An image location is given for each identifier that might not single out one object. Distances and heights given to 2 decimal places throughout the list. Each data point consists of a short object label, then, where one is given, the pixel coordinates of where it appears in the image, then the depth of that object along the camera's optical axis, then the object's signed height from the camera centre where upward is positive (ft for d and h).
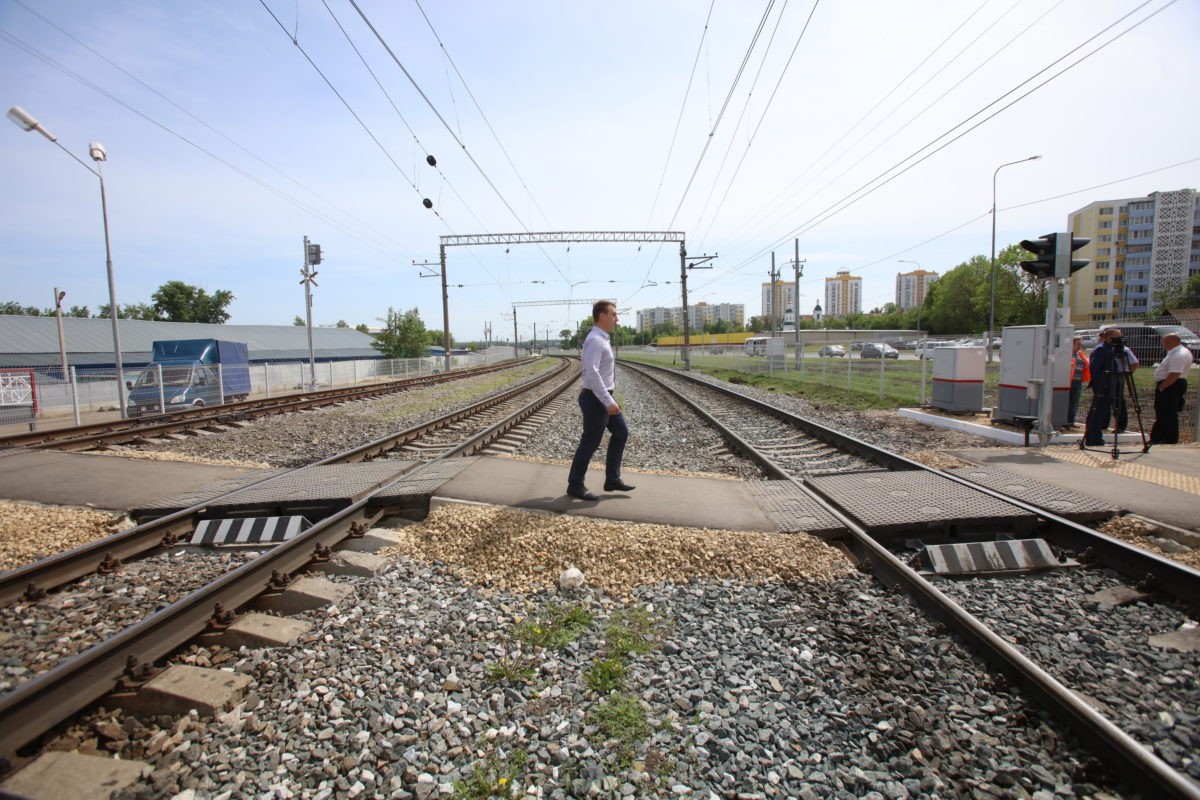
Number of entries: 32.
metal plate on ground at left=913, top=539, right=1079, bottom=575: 13.42 -5.16
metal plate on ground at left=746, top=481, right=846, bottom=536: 15.40 -4.97
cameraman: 28.58 -2.23
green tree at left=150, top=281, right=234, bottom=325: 289.33 +23.66
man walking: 18.01 -2.00
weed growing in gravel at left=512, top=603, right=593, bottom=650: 10.37 -5.26
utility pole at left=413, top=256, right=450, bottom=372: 133.08 +12.72
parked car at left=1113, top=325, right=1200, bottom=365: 57.29 -0.44
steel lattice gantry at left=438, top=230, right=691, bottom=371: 115.85 +21.01
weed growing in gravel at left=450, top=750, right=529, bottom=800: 7.00 -5.35
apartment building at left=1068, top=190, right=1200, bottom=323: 296.30 +44.45
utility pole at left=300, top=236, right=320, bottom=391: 93.71 +11.77
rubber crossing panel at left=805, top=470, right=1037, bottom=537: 15.24 -4.81
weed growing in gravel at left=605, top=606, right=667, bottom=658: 10.15 -5.30
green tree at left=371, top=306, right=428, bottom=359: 191.21 +3.68
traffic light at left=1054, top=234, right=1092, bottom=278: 27.58 +3.67
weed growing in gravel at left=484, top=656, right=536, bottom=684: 9.24 -5.25
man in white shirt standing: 28.19 -2.66
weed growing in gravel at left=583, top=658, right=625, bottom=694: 9.00 -5.26
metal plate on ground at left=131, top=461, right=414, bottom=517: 17.39 -4.59
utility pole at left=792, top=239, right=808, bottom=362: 106.79 +9.60
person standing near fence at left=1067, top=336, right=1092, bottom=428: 34.38 -2.47
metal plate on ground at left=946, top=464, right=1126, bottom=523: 16.60 -4.94
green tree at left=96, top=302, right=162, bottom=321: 286.87 +19.29
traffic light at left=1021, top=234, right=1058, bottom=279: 27.94 +3.98
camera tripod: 28.33 -2.33
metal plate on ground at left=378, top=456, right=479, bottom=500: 17.66 -4.50
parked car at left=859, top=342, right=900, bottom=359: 132.53 -2.89
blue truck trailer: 58.85 -3.07
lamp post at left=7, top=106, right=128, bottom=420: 45.27 +17.16
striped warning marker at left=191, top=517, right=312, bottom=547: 16.01 -5.07
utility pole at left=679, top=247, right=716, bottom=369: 125.98 +12.08
